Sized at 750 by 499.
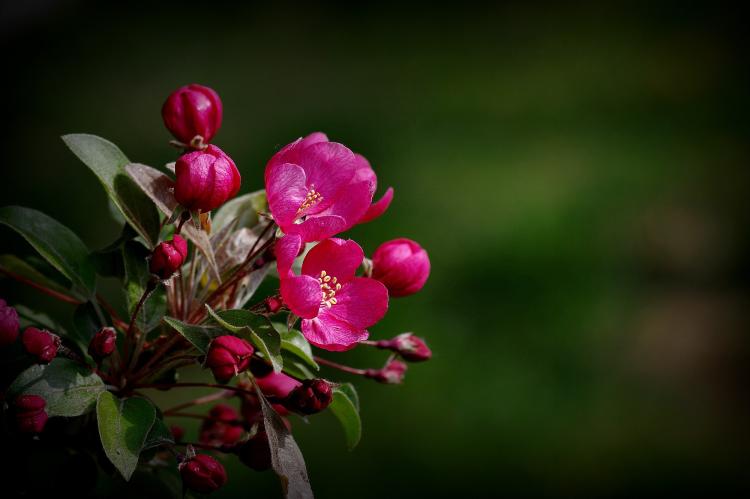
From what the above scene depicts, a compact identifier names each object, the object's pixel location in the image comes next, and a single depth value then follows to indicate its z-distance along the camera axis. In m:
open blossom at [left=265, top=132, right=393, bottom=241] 0.90
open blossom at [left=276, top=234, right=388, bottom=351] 0.89
